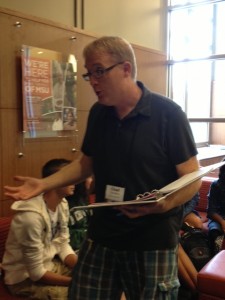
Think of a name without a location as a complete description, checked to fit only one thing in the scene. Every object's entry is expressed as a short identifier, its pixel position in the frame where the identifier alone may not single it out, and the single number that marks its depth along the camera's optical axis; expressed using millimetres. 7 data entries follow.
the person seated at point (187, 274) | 2609
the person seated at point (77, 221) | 2498
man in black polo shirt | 1274
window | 5223
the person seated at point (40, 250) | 1911
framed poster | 2850
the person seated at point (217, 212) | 3041
